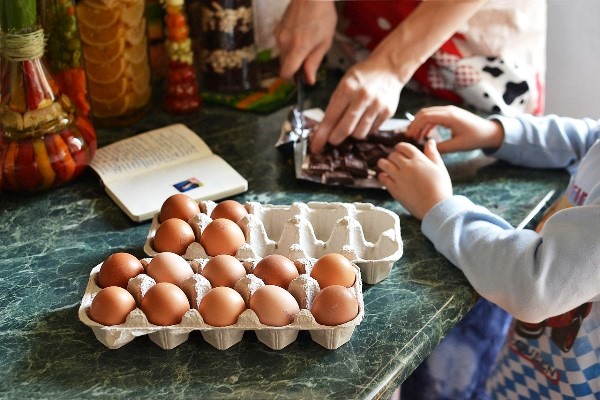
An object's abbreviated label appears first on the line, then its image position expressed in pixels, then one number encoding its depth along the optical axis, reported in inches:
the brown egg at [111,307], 39.5
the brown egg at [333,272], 41.8
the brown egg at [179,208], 48.1
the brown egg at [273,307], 39.4
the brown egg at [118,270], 41.9
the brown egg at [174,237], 45.6
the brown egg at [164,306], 39.5
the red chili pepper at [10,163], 52.1
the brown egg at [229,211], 48.1
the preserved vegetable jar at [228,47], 66.2
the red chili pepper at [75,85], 57.7
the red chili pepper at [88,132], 55.5
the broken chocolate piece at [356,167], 56.3
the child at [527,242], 42.4
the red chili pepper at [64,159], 53.4
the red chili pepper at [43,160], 52.6
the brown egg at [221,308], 39.4
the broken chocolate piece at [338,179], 55.9
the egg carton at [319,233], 45.4
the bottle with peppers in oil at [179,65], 64.6
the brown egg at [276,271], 41.7
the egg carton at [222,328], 39.4
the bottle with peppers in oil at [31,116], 49.3
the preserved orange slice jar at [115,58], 60.2
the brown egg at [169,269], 41.8
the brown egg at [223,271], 41.8
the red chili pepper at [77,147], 53.9
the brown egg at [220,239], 45.2
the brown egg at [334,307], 39.4
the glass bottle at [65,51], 55.2
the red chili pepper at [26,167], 52.3
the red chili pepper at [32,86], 50.8
